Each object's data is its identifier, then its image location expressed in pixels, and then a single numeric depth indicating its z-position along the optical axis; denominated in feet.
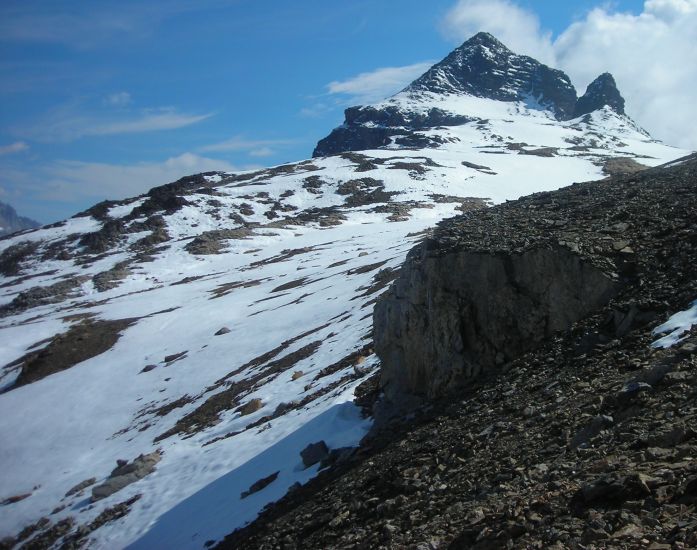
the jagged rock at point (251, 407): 77.68
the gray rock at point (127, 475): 70.64
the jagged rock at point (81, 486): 77.84
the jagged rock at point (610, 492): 18.90
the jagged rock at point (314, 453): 49.98
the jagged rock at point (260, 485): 51.02
